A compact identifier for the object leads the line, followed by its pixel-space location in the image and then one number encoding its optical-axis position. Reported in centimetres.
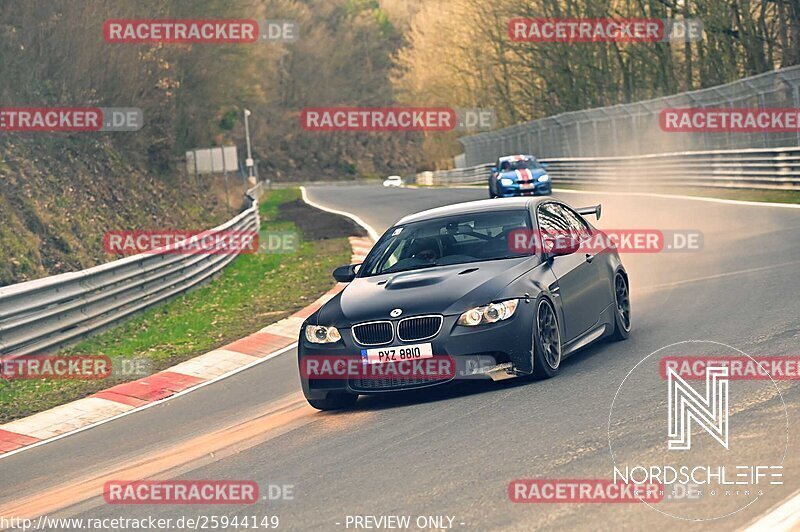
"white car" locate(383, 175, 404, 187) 10004
